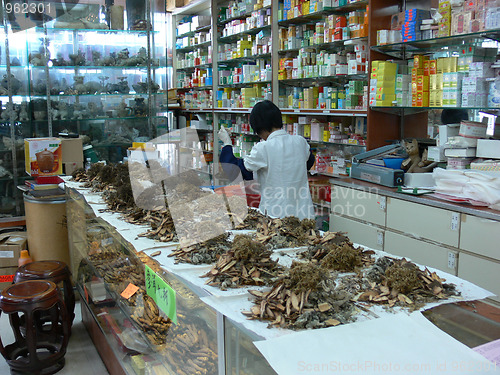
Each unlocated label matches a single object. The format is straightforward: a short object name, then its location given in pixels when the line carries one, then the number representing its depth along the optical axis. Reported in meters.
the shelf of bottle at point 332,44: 4.68
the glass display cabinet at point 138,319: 1.29
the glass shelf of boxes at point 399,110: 4.33
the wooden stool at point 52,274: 3.22
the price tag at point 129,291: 2.25
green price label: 1.60
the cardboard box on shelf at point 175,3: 8.49
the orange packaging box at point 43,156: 4.16
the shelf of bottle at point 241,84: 6.63
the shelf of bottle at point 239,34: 6.43
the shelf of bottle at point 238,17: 6.66
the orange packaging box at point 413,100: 3.97
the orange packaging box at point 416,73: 3.90
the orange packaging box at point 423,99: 3.90
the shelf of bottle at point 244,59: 6.41
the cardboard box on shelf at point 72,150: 4.45
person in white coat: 3.44
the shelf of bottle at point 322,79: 4.94
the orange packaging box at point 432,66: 3.78
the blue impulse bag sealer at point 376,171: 3.82
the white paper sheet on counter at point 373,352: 1.00
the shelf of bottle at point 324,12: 4.71
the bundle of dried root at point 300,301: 1.19
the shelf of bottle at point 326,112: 4.58
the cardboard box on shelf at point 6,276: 4.18
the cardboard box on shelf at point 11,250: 4.13
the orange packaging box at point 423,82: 3.87
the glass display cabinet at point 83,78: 4.87
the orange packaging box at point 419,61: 3.90
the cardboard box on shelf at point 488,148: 3.37
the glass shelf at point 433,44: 3.45
